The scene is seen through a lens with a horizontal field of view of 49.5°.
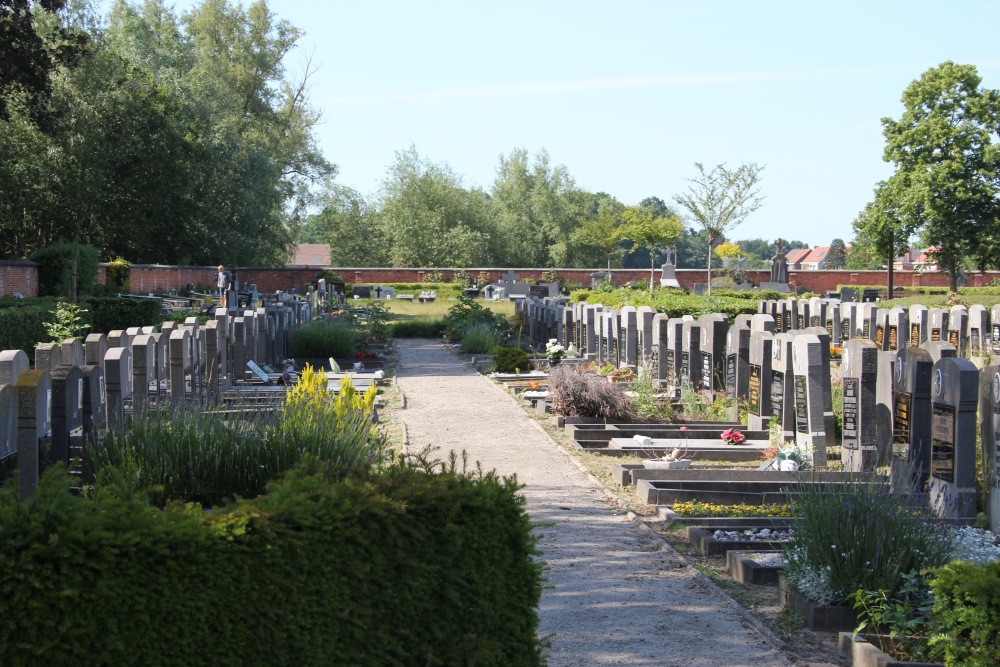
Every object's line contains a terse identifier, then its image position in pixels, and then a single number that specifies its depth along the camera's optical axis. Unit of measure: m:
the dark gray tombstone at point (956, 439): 8.23
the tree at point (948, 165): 47.47
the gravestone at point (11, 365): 8.34
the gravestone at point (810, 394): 11.03
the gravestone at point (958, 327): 21.52
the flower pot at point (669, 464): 10.83
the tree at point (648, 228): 53.03
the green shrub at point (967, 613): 4.47
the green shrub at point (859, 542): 5.89
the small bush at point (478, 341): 24.41
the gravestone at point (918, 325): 22.81
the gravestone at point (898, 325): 22.23
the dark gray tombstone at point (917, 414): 9.13
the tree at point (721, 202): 38.22
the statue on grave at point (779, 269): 51.72
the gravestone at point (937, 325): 22.36
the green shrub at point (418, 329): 31.56
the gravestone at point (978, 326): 21.73
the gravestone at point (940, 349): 9.12
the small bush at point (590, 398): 13.82
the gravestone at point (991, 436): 7.86
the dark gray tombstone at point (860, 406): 10.49
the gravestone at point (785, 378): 11.64
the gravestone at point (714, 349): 15.17
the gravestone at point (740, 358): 13.82
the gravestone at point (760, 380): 12.35
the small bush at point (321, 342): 21.70
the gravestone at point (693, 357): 15.90
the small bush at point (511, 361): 20.53
